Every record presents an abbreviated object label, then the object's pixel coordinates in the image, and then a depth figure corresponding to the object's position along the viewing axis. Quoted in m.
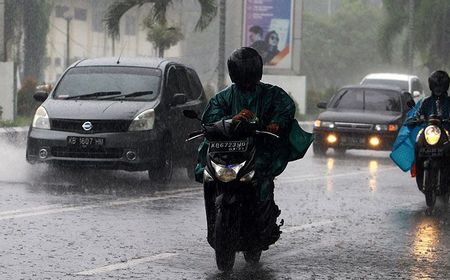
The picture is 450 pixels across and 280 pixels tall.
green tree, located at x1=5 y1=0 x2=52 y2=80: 71.41
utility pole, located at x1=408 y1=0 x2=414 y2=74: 56.47
